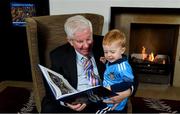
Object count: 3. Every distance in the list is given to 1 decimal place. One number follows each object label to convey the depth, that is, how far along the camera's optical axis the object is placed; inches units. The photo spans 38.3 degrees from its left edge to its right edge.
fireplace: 98.0
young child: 53.9
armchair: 62.8
